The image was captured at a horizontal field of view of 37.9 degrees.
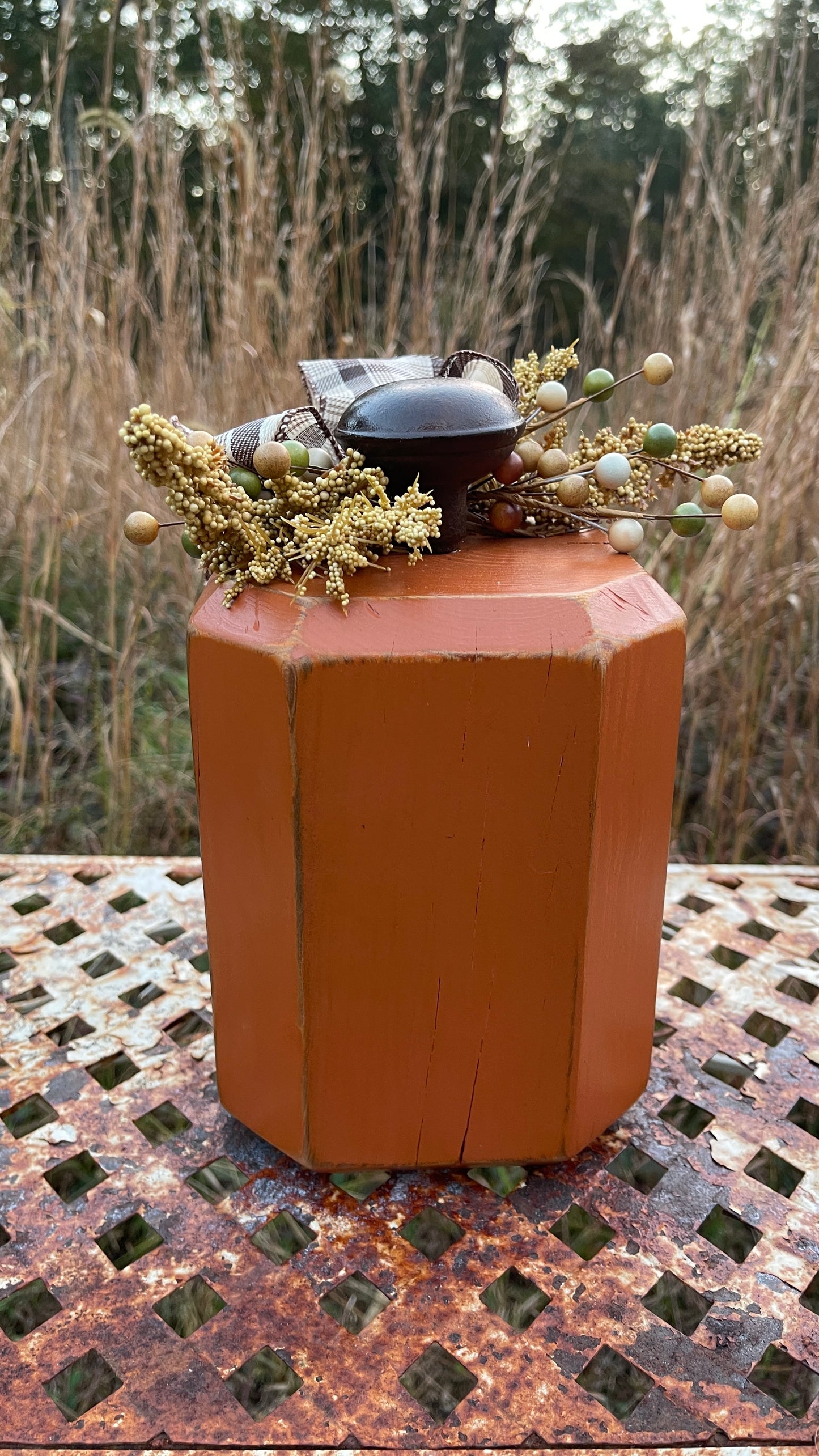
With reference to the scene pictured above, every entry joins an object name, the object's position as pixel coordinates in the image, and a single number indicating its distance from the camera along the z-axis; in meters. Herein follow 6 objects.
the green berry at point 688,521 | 0.23
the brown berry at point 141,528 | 0.20
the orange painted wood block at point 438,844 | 0.19
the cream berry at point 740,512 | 0.22
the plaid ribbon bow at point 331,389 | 0.22
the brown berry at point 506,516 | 0.23
